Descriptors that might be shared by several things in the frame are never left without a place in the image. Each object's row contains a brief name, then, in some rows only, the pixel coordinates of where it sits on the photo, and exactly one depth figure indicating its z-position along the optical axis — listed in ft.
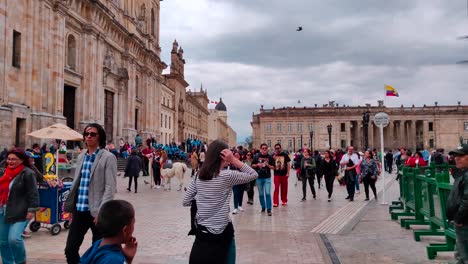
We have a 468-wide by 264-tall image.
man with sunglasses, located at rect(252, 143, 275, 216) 36.55
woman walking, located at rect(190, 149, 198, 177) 69.02
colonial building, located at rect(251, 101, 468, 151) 321.11
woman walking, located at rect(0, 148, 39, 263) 16.66
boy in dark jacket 8.05
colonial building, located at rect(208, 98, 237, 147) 388.57
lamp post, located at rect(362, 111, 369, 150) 80.49
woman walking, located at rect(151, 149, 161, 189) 62.34
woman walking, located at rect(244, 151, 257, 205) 43.79
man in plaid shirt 15.15
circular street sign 46.55
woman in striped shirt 12.52
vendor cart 27.64
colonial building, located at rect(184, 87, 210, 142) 257.34
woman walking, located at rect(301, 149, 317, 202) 48.01
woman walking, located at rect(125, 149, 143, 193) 53.25
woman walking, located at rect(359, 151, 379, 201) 45.75
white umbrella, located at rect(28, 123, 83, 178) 46.09
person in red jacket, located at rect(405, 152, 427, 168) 48.83
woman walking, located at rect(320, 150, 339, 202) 48.67
